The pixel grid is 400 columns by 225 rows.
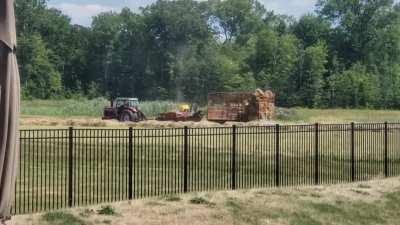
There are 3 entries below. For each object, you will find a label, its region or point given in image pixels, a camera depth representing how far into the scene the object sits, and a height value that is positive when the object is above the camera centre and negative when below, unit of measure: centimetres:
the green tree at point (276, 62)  9625 +710
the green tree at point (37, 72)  10531 +586
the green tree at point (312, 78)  9481 +453
